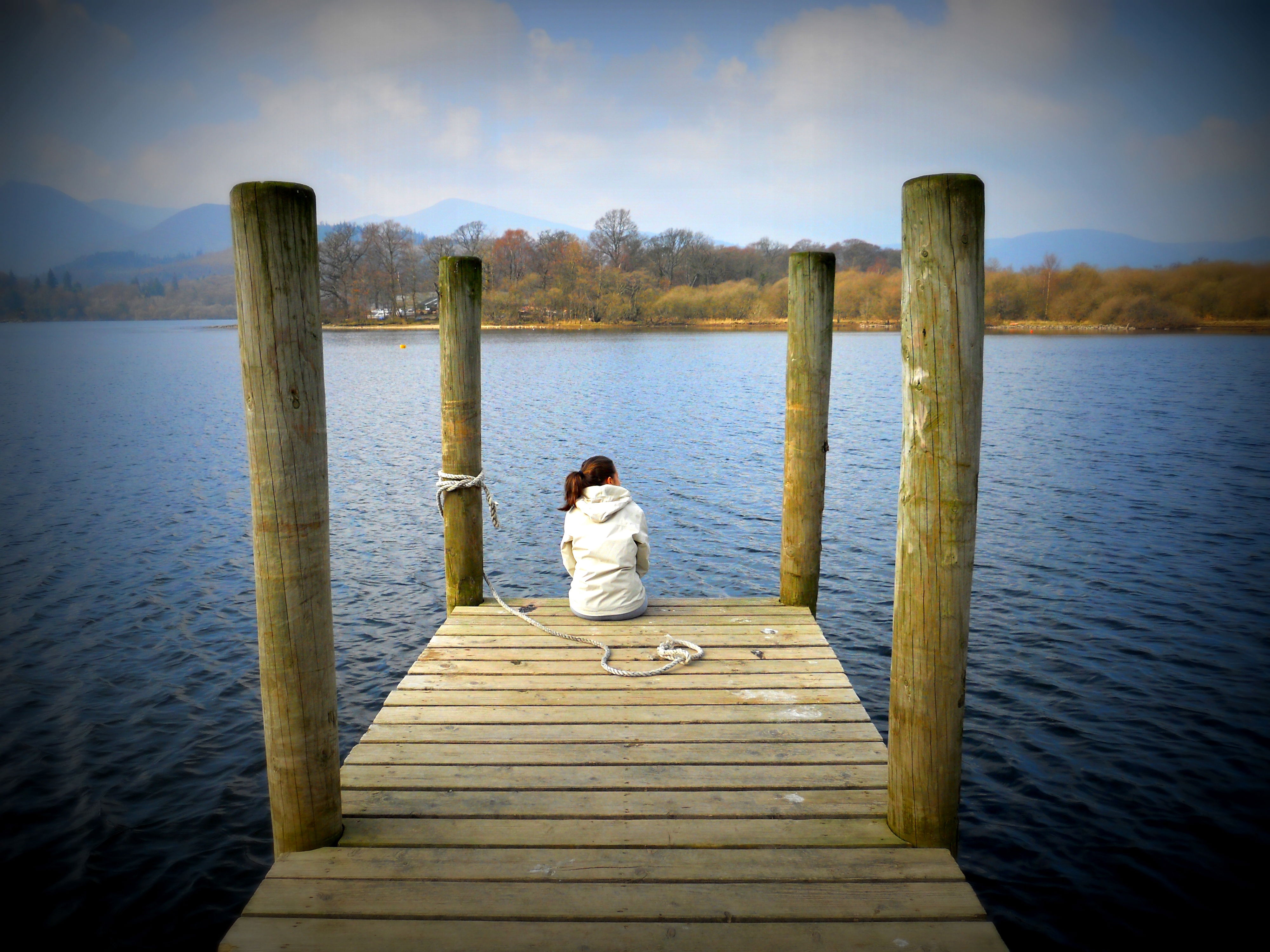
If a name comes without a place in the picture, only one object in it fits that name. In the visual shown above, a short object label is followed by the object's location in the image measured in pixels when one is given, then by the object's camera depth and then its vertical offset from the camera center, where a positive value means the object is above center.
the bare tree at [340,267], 105.44 +9.01
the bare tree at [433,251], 113.44 +12.42
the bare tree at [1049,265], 95.56 +7.78
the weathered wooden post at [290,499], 3.21 -0.66
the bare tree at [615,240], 125.88 +14.39
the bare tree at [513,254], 122.19 +12.07
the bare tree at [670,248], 128.88 +13.57
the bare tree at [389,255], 110.56 +10.99
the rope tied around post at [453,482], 7.08 -1.24
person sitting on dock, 6.45 -1.64
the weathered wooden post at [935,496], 3.29 -0.67
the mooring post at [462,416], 6.83 -0.67
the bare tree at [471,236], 124.38 +15.36
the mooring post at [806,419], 6.61 -0.69
